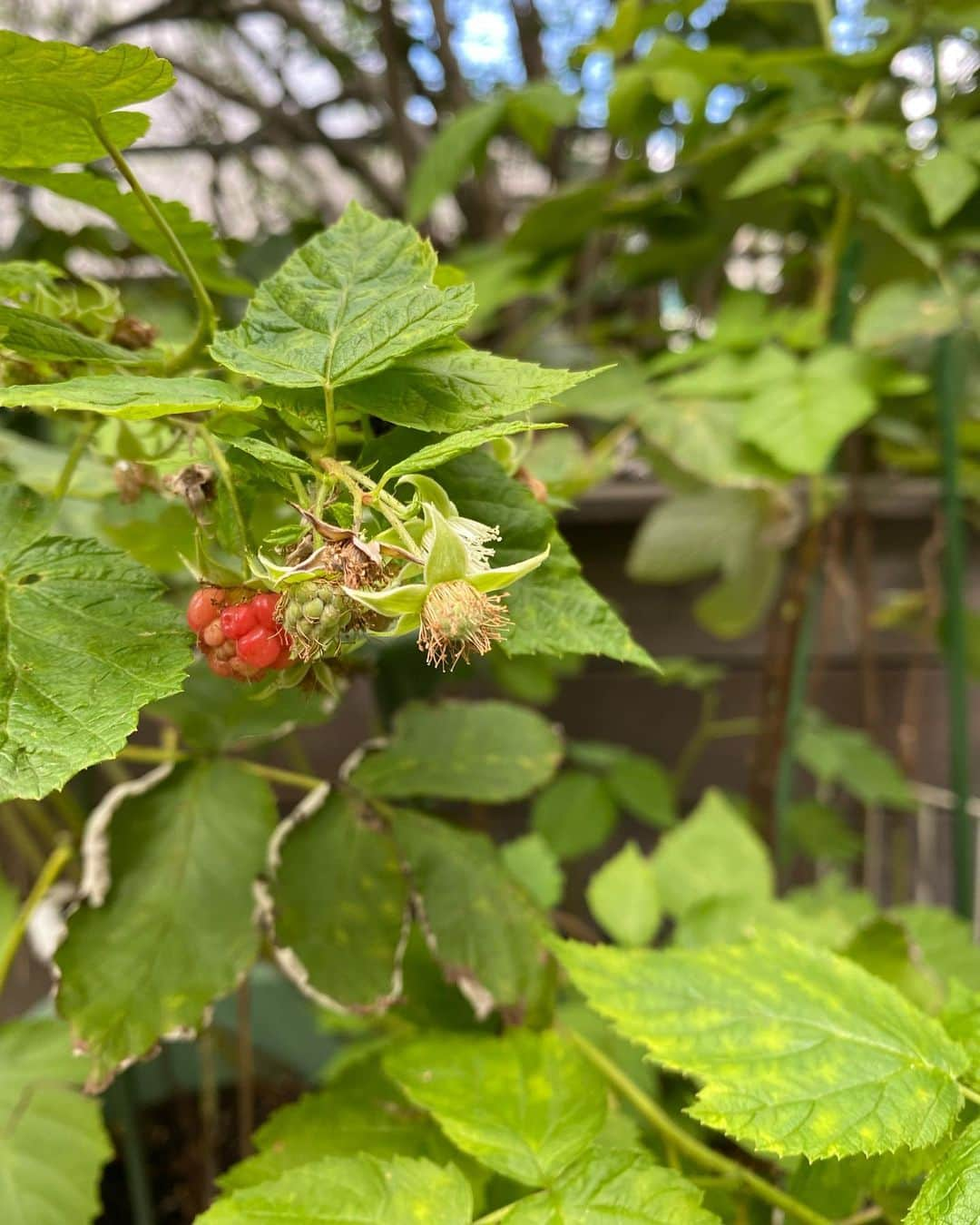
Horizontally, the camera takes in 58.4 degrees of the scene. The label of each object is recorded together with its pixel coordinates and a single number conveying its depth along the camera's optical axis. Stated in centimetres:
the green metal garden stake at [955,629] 62
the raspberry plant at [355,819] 24
